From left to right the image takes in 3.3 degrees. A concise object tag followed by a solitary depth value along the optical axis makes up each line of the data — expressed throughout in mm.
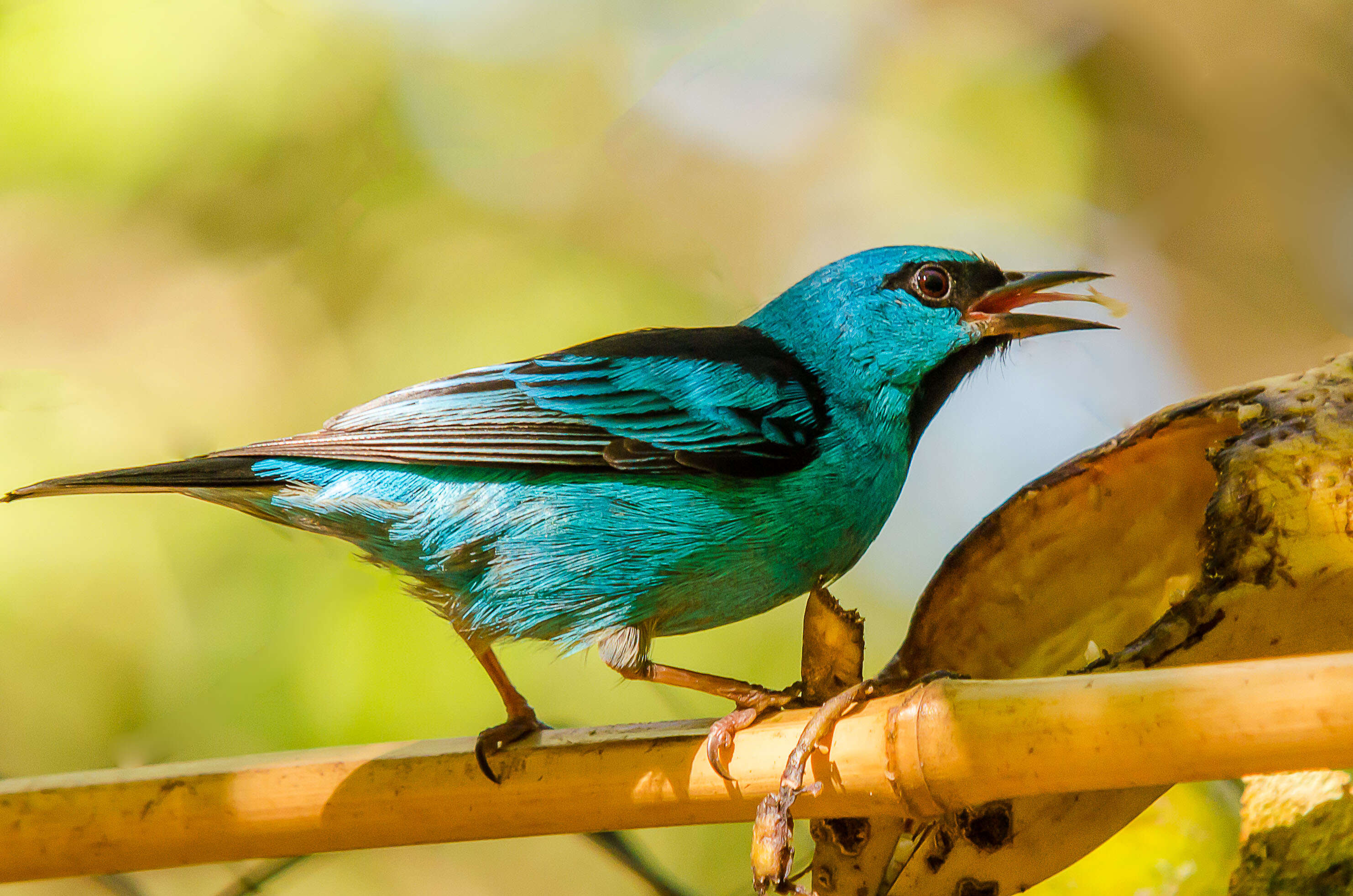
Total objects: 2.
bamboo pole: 2821
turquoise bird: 2880
